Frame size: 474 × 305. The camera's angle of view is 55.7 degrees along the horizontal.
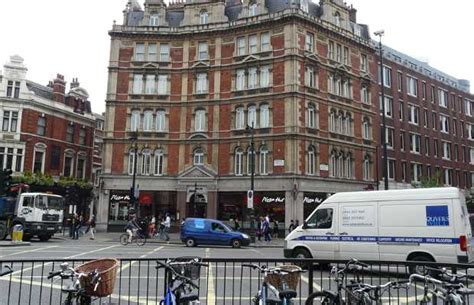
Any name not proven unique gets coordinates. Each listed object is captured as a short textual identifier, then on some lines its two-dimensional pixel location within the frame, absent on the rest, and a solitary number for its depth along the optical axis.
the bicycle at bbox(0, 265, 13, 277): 5.88
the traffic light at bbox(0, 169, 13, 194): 21.28
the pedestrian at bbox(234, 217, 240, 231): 33.08
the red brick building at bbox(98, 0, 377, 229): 33.94
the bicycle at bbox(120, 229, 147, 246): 26.54
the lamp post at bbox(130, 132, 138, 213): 29.81
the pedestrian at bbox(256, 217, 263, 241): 31.23
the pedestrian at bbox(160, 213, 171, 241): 29.20
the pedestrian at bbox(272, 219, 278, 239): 32.66
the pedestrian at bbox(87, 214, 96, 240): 29.64
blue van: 25.31
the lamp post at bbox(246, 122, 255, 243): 28.30
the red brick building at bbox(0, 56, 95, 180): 41.59
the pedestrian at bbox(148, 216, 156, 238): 32.81
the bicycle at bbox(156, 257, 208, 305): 5.69
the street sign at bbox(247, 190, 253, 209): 27.58
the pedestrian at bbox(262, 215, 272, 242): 29.11
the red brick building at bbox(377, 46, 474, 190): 42.72
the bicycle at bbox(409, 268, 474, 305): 5.18
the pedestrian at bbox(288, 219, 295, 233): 30.18
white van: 12.96
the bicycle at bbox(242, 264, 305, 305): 5.96
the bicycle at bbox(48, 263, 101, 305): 5.57
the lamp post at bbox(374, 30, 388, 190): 25.19
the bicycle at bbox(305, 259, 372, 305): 5.94
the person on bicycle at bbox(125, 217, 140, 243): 26.36
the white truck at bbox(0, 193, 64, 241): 26.95
